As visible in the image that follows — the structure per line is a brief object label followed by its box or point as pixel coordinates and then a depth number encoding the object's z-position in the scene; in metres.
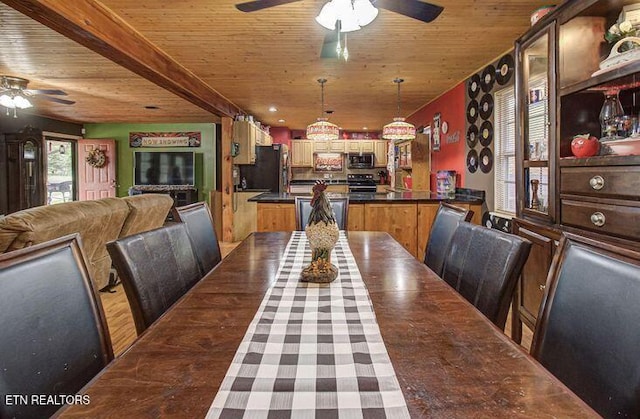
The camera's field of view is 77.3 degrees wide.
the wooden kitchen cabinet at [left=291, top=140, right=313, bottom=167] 10.00
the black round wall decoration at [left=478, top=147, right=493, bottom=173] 4.33
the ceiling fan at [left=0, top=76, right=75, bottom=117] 4.76
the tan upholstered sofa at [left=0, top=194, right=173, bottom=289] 2.46
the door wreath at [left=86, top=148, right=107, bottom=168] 8.23
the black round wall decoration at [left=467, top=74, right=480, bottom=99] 4.56
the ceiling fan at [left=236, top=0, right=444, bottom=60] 2.16
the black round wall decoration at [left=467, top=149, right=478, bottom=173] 4.69
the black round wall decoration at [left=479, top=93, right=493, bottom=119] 4.29
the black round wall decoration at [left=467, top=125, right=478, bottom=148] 4.65
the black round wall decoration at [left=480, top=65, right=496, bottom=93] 4.19
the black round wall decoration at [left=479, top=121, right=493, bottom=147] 4.32
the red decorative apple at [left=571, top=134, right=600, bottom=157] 2.08
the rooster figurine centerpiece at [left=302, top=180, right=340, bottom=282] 1.43
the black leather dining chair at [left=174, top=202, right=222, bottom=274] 1.93
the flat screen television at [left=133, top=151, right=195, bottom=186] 8.11
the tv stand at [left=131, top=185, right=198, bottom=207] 7.95
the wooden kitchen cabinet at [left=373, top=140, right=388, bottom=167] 10.07
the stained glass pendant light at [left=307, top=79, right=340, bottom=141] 5.19
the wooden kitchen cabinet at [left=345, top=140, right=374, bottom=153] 10.09
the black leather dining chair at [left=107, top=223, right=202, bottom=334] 1.22
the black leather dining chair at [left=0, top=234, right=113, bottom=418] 0.76
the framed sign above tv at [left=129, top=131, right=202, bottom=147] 8.40
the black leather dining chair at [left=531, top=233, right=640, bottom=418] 0.77
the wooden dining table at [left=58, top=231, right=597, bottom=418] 0.64
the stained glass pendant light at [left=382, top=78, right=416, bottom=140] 4.95
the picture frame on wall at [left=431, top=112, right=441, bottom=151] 5.96
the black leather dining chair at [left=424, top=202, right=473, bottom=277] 1.89
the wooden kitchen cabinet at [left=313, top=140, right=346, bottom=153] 9.99
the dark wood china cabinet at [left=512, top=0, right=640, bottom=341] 1.83
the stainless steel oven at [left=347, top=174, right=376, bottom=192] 9.85
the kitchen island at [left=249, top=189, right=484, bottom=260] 4.43
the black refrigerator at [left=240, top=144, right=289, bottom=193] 7.20
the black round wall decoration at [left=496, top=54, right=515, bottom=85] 3.85
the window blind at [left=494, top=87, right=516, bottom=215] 4.05
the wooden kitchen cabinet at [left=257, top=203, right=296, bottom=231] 4.45
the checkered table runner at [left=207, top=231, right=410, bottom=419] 0.64
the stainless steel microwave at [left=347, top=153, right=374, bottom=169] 9.93
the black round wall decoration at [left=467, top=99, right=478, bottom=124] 4.64
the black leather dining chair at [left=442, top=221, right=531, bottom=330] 1.25
